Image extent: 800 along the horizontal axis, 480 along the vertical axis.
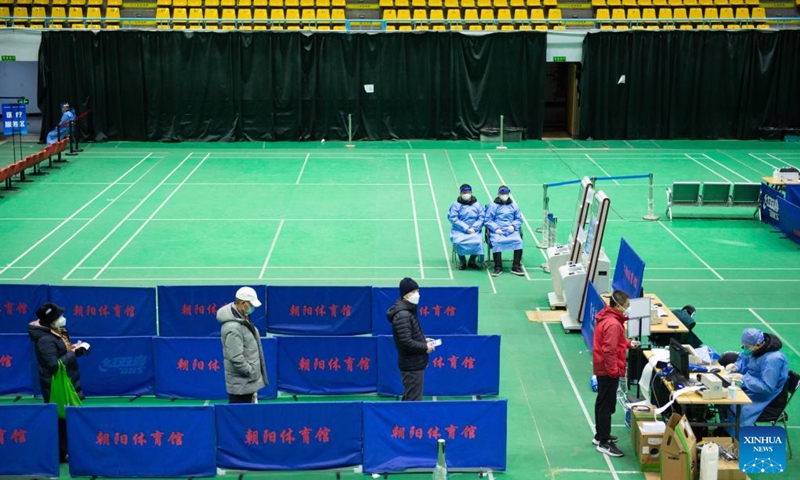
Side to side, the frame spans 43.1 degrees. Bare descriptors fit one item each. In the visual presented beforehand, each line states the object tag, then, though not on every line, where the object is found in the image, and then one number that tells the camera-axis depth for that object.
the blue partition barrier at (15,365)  12.55
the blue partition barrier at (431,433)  10.47
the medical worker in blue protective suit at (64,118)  31.25
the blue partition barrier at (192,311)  14.37
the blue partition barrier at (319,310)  14.58
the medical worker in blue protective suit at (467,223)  18.75
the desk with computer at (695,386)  10.65
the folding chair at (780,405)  11.29
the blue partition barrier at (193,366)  12.58
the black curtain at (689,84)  33.75
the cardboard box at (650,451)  10.89
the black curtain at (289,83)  33.31
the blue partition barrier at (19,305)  14.39
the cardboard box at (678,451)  10.02
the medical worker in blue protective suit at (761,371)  11.09
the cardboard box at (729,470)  10.34
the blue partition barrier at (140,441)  10.28
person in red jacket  11.04
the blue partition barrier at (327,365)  12.77
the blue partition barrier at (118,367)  12.66
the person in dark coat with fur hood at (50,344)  10.64
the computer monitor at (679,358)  10.98
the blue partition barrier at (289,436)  10.48
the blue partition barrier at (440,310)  14.28
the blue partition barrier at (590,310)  13.95
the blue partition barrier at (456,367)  12.62
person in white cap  10.60
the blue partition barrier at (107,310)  14.41
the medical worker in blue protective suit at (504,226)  18.66
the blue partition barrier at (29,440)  10.27
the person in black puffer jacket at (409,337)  11.07
